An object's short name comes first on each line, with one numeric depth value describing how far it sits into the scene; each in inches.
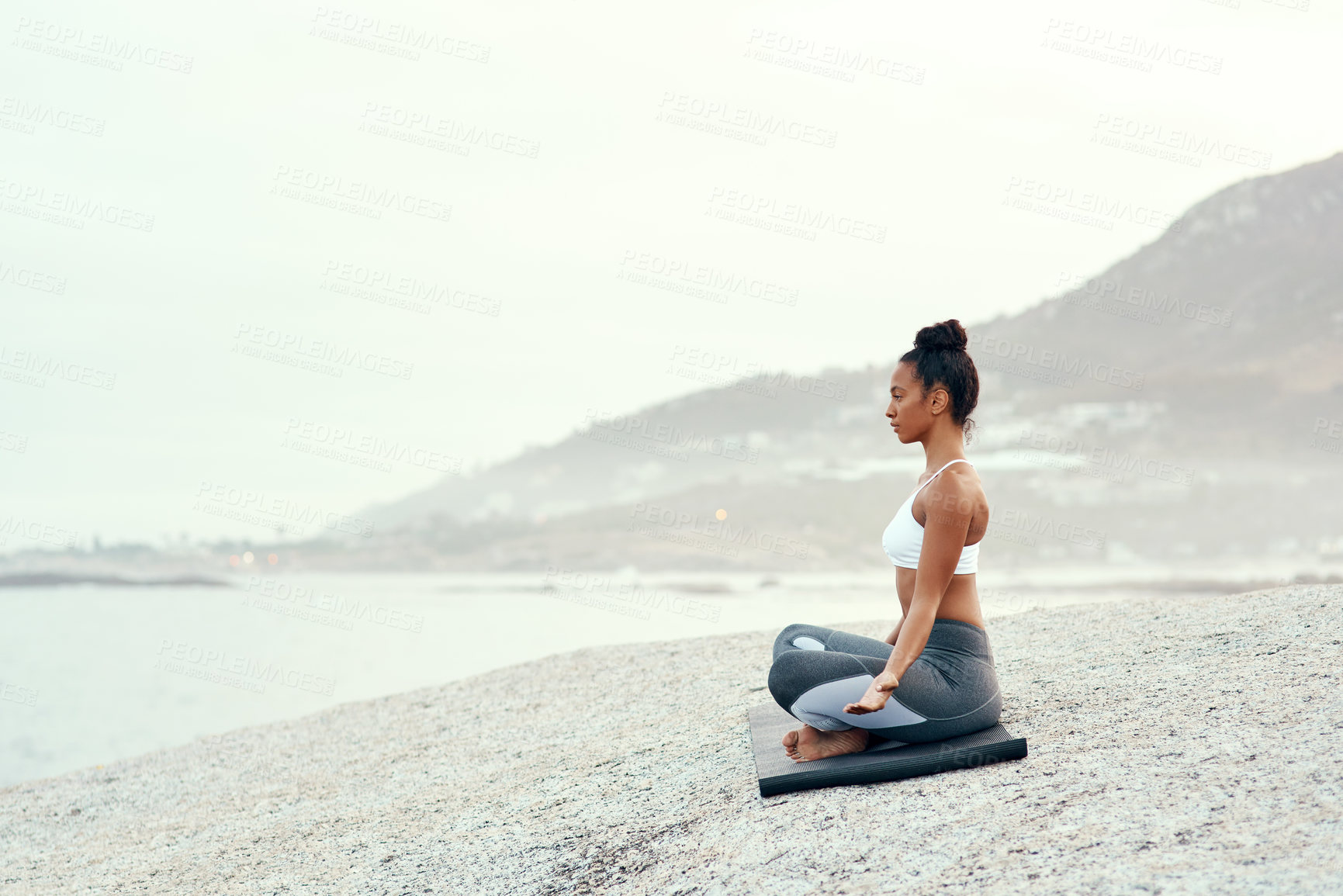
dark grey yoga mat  164.7
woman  152.7
